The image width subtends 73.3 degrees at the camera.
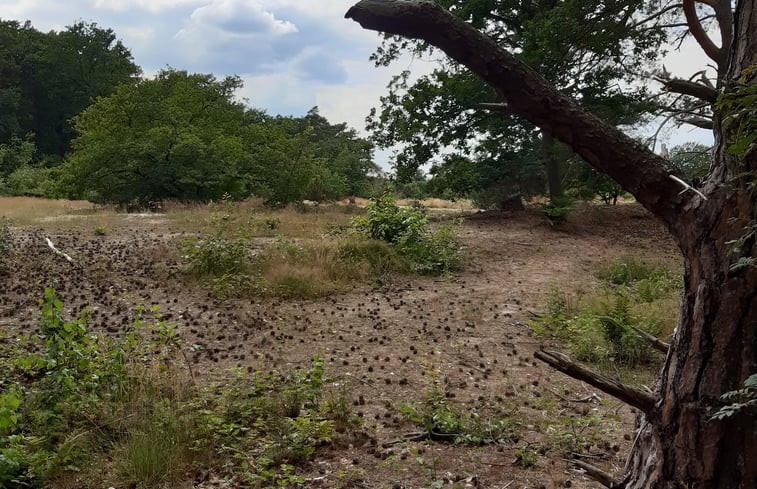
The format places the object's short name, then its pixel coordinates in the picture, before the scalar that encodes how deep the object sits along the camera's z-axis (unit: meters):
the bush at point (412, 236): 9.21
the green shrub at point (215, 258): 7.89
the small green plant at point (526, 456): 3.07
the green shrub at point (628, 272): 8.52
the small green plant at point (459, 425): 3.37
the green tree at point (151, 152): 18.83
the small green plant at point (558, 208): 13.65
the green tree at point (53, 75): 46.12
